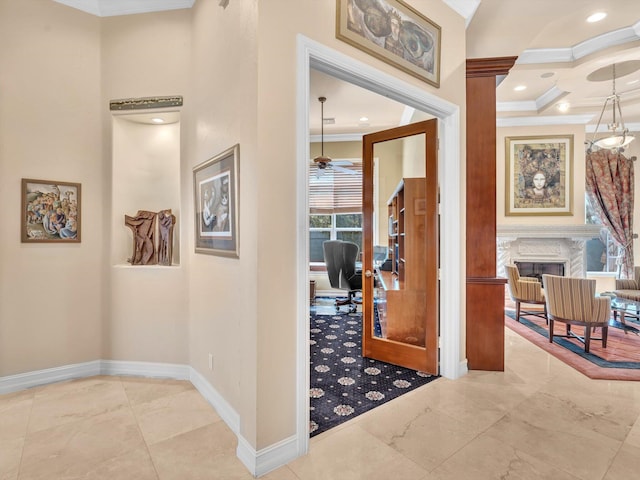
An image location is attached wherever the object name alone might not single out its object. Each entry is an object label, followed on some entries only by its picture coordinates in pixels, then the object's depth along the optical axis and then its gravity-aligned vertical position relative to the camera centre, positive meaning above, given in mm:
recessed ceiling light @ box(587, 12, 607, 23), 3312 +2315
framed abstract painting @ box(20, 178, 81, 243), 2646 +228
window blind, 6383 +947
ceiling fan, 4949 +1244
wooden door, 2936 -156
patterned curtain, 6457 +856
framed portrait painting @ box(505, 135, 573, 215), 6258 +1221
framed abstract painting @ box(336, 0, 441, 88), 2066 +1449
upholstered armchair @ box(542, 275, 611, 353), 3469 -737
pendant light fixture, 4742 +1455
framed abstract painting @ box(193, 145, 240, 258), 2059 +245
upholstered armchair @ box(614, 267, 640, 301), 4828 -760
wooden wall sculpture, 2955 +10
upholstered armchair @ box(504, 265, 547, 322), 4738 -794
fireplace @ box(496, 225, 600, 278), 6215 -211
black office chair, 5258 -456
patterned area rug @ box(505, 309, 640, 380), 3061 -1268
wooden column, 3008 +138
